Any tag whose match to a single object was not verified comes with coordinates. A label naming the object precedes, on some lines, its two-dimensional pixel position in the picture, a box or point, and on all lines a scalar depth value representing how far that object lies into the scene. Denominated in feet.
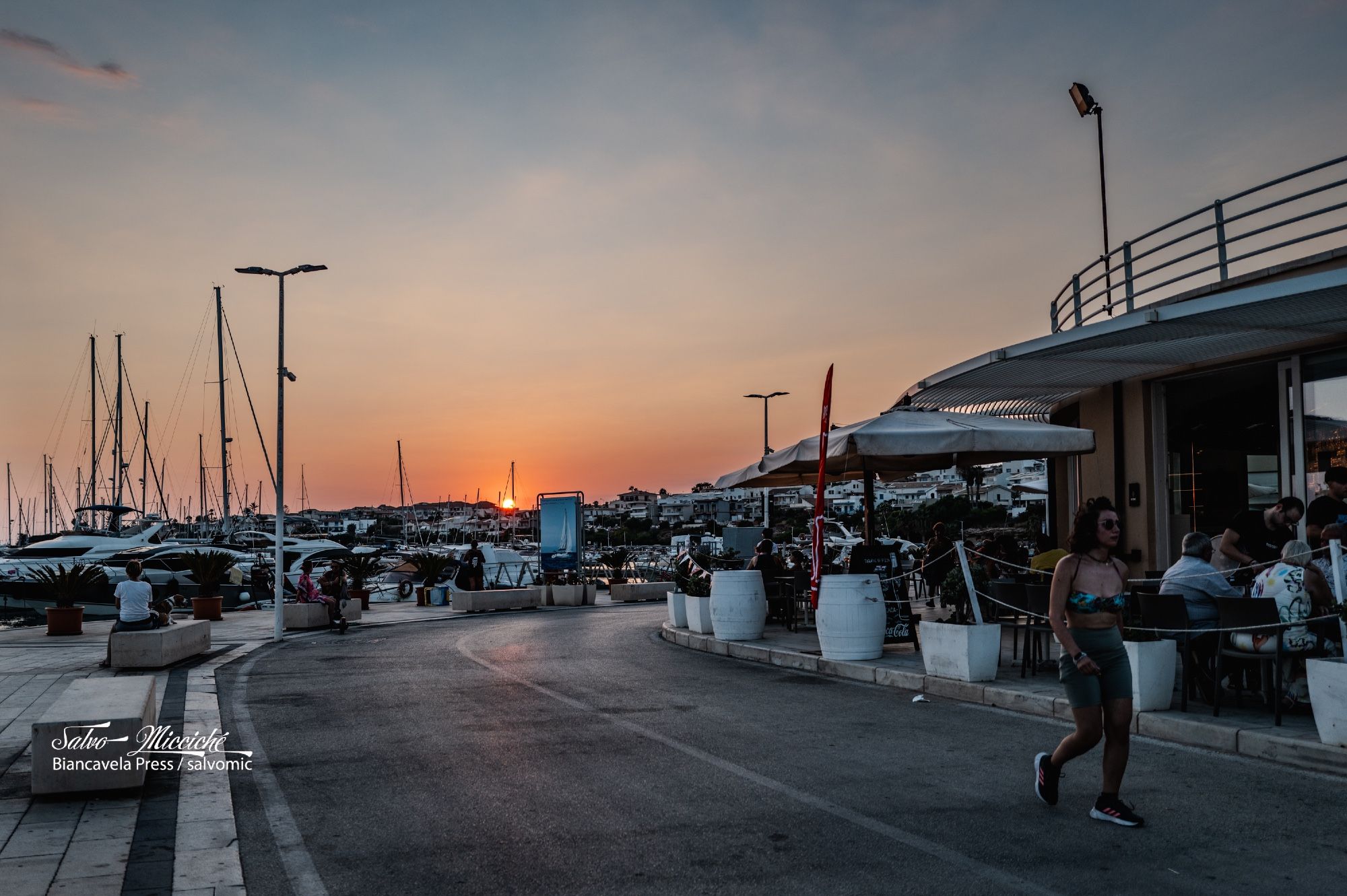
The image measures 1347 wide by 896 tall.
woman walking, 18.56
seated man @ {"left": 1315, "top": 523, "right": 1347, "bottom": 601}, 27.90
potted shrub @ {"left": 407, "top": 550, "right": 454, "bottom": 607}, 113.70
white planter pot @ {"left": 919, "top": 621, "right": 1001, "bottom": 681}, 33.91
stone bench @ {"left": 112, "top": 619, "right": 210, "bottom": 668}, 45.52
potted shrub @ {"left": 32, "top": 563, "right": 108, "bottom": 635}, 65.15
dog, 51.39
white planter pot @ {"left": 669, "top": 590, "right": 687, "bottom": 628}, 59.82
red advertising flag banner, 42.65
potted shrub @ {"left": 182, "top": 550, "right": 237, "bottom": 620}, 77.56
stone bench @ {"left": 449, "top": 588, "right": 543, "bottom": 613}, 92.12
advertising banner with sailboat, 103.76
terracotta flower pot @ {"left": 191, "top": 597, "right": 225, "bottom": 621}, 77.25
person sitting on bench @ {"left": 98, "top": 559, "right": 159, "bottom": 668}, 46.37
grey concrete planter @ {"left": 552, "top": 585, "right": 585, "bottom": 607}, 99.19
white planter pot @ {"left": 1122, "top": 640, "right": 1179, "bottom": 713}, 27.81
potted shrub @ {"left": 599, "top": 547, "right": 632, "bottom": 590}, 120.32
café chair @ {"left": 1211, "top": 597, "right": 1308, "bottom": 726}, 25.35
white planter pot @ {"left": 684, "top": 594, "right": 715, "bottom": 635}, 54.49
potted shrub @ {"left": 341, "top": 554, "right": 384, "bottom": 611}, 97.86
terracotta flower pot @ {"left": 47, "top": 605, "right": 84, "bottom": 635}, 65.10
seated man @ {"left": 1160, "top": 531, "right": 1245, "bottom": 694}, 28.04
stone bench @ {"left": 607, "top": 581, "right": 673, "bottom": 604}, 108.27
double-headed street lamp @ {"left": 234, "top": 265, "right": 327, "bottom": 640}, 64.34
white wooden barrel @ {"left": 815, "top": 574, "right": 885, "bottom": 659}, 40.91
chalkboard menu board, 45.24
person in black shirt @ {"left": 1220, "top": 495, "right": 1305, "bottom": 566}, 29.43
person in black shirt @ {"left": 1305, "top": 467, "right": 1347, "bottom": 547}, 31.23
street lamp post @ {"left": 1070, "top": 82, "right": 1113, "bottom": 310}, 72.23
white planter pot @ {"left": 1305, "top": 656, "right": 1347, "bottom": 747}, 22.65
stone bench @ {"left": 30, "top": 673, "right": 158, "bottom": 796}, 21.09
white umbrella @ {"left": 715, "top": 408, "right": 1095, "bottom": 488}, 43.37
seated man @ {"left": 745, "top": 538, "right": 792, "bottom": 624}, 57.67
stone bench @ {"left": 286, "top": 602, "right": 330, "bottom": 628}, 72.38
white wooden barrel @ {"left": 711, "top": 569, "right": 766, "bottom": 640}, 50.16
